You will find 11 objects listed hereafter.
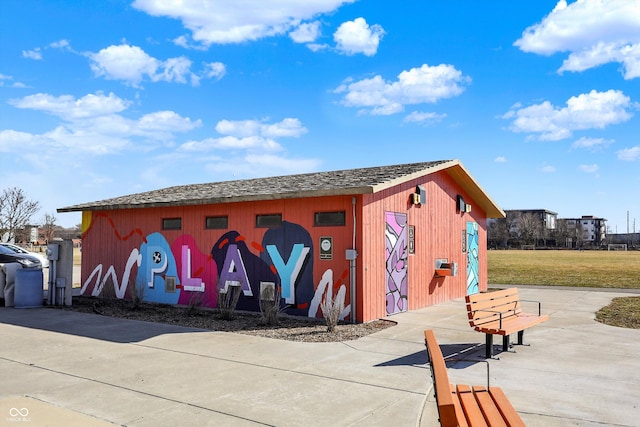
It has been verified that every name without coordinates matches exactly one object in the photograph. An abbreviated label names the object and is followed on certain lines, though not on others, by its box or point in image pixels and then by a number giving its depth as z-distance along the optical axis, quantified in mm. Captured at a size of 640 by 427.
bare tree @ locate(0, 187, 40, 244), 51438
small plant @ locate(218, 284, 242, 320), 12174
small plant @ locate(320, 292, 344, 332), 10500
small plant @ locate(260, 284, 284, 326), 11992
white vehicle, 25919
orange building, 11938
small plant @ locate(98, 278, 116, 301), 16375
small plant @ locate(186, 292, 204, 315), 13817
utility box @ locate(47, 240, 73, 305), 14531
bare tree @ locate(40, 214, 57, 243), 75038
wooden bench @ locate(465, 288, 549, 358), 8135
